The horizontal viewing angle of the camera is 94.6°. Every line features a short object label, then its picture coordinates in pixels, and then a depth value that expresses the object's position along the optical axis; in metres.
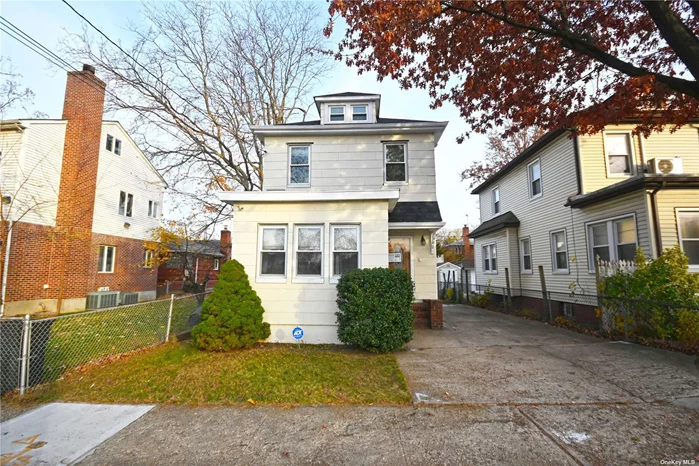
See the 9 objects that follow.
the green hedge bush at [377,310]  6.33
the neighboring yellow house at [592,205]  8.59
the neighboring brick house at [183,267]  20.01
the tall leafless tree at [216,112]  12.96
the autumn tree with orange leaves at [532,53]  5.27
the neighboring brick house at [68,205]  11.98
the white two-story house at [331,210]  7.51
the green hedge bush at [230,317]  6.55
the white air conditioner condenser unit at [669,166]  9.84
